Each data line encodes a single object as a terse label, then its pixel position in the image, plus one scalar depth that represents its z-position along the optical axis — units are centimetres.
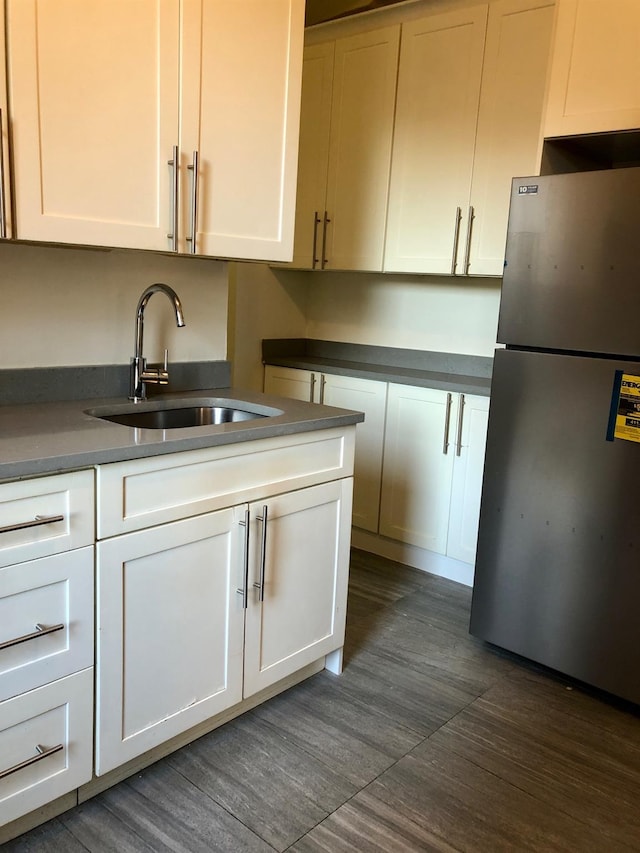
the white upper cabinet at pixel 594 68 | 205
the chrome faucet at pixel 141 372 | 204
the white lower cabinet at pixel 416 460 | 293
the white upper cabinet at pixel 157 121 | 153
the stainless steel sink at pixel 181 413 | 200
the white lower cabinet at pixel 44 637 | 136
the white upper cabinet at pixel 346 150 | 316
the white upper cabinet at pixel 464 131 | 271
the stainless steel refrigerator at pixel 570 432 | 200
